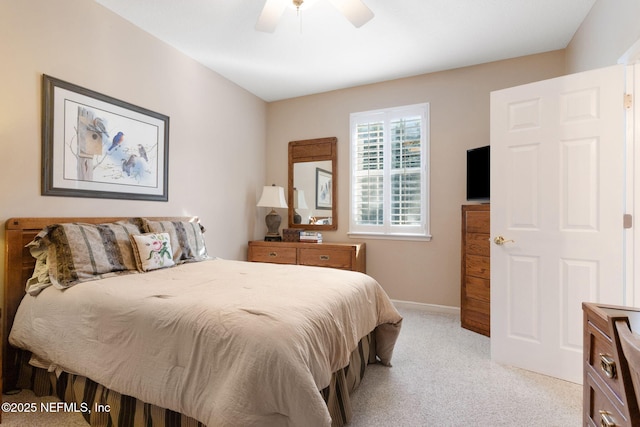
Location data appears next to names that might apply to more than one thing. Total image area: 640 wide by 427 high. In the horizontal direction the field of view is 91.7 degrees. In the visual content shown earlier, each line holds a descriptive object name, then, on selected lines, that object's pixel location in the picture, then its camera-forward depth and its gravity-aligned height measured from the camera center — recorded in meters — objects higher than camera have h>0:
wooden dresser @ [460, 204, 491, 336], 2.86 -0.53
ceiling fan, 2.02 +1.36
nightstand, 3.58 -0.48
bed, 1.15 -0.56
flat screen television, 3.05 +0.42
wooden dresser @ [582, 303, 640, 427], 0.77 -0.46
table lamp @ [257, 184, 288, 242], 4.00 +0.13
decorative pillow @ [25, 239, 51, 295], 1.84 -0.36
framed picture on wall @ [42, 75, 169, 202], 2.14 +0.53
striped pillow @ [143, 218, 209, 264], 2.56 -0.22
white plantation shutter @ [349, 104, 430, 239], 3.68 +0.52
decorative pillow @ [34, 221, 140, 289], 1.86 -0.26
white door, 1.93 +0.02
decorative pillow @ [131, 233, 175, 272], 2.22 -0.28
